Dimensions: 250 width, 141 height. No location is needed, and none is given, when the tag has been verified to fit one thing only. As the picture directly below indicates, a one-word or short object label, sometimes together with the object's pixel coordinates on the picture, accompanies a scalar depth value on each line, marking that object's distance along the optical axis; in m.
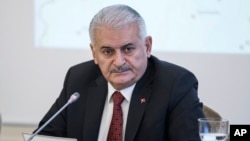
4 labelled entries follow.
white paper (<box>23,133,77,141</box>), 4.08
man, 4.49
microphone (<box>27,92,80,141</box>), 4.20
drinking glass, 3.77
